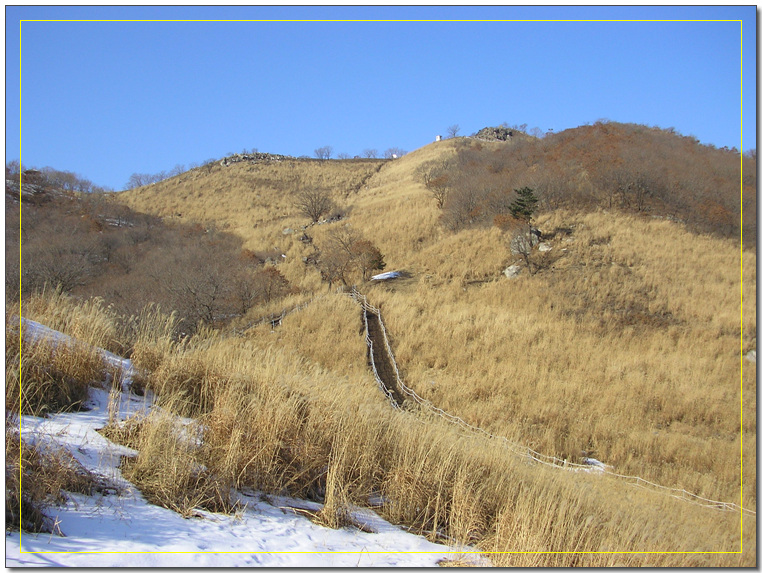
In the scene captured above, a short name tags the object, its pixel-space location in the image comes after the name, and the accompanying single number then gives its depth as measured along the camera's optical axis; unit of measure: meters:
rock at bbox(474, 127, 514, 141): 89.44
